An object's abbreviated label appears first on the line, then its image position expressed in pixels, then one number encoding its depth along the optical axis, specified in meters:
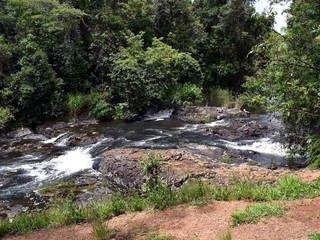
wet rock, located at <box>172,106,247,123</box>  15.20
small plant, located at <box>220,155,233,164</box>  8.03
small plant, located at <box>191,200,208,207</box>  4.59
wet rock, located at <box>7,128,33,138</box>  14.13
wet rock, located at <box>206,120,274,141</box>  11.38
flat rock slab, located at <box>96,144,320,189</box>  6.09
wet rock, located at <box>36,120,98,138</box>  14.11
